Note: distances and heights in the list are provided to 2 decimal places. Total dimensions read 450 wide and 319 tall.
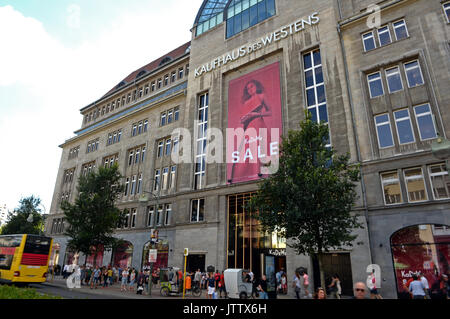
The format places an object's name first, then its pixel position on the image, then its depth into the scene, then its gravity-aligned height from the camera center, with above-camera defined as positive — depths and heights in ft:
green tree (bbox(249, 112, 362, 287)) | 51.34 +12.19
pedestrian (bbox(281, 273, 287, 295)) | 74.13 -4.93
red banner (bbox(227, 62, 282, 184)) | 88.53 +43.11
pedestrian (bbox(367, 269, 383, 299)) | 61.16 -3.16
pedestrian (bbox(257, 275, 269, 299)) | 45.37 -3.73
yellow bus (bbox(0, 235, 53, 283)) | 68.13 +0.66
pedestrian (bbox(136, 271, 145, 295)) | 72.90 -5.19
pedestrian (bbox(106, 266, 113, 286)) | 91.60 -4.06
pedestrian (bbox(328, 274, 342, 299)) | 57.01 -3.97
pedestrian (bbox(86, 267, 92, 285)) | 93.45 -3.91
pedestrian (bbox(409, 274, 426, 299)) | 41.65 -3.30
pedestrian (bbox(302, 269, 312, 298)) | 59.72 -3.42
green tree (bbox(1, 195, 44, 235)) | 169.07 +24.67
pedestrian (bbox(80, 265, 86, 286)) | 94.89 -4.16
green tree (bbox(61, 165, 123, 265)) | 92.99 +14.23
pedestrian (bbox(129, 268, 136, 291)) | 83.10 -3.97
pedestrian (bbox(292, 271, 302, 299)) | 57.88 -3.94
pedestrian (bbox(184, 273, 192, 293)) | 73.01 -4.79
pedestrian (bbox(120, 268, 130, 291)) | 81.23 -4.22
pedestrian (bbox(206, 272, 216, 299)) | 62.49 -4.85
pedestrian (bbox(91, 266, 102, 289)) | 85.96 -3.61
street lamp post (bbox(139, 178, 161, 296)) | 71.00 +15.37
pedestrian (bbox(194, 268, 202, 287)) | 79.50 -3.74
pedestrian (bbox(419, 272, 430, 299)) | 44.01 -2.58
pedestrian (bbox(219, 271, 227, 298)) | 64.03 -5.16
